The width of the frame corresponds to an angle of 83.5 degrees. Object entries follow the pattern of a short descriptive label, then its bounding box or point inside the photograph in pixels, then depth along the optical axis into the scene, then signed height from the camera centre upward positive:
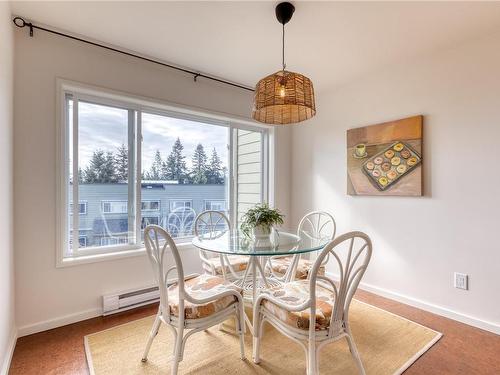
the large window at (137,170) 2.44 +0.18
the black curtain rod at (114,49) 2.11 +1.24
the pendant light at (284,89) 1.84 +0.66
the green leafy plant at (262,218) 2.12 -0.23
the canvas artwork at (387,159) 2.66 +0.30
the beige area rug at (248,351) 1.75 -1.12
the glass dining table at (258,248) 1.83 -0.41
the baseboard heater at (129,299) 2.47 -1.02
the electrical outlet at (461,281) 2.38 -0.80
